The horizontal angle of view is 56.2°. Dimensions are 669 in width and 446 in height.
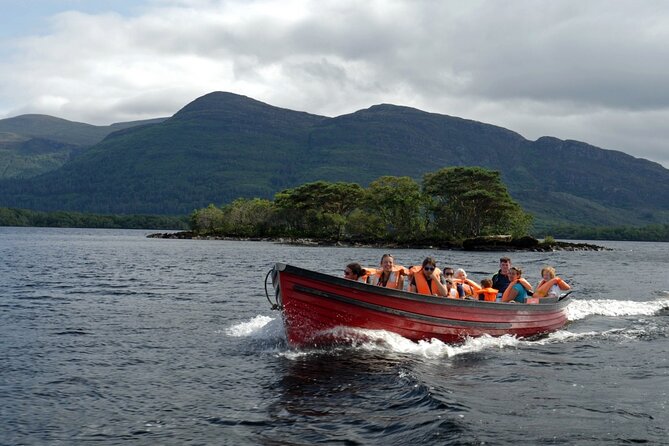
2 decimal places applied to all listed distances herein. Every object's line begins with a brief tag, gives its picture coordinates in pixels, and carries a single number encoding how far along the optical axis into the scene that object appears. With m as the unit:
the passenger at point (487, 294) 21.09
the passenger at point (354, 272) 17.53
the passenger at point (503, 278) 22.45
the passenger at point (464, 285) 20.48
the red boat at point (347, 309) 16.27
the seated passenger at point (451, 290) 19.06
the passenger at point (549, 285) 22.55
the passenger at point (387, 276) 18.14
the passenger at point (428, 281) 17.98
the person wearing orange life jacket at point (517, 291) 21.14
